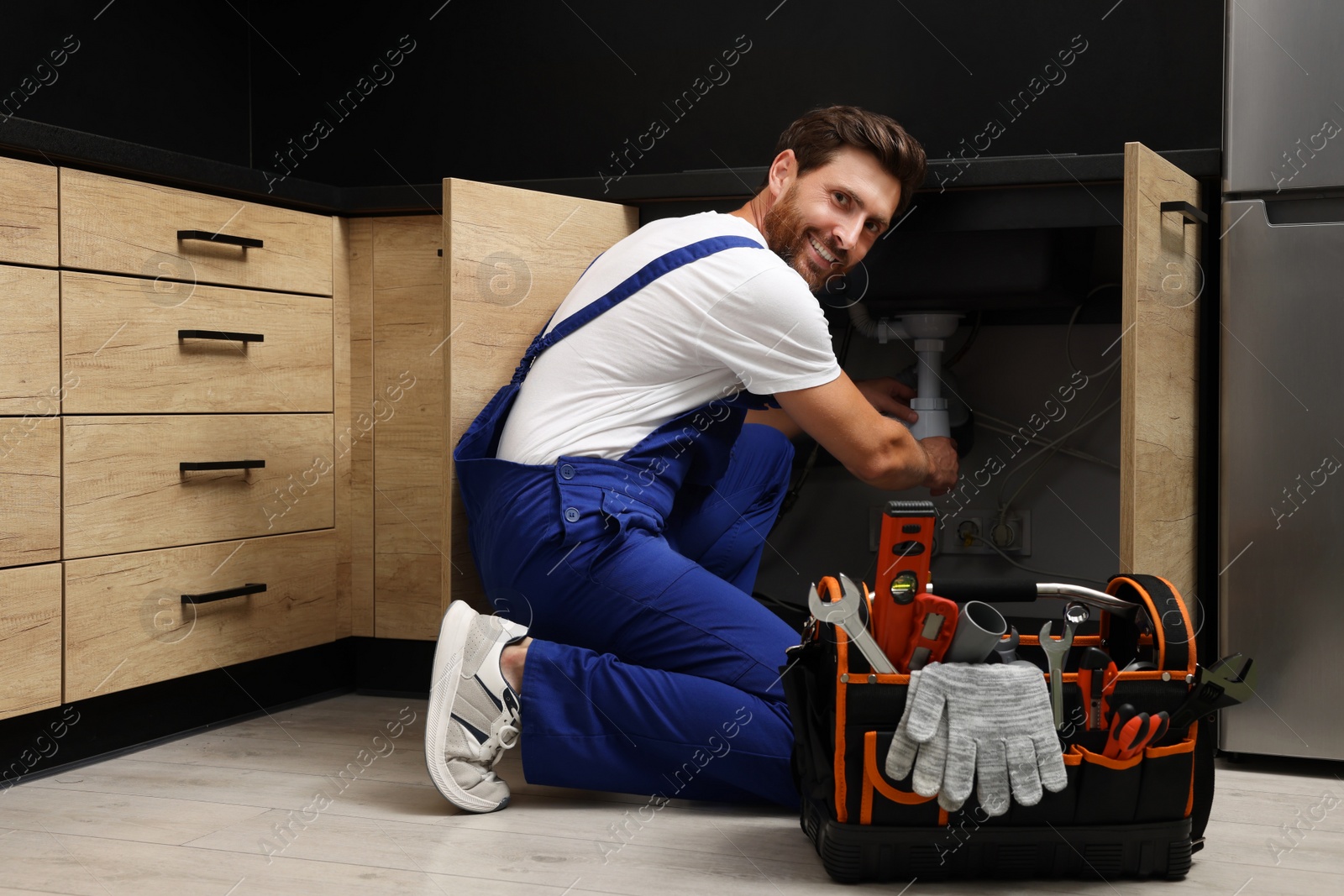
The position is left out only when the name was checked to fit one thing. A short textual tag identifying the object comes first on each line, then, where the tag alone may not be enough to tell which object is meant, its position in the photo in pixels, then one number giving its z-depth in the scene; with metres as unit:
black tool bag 1.08
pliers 1.08
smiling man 1.34
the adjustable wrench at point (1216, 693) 1.09
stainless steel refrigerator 1.50
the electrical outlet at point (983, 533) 2.12
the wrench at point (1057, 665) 1.09
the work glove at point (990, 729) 1.03
